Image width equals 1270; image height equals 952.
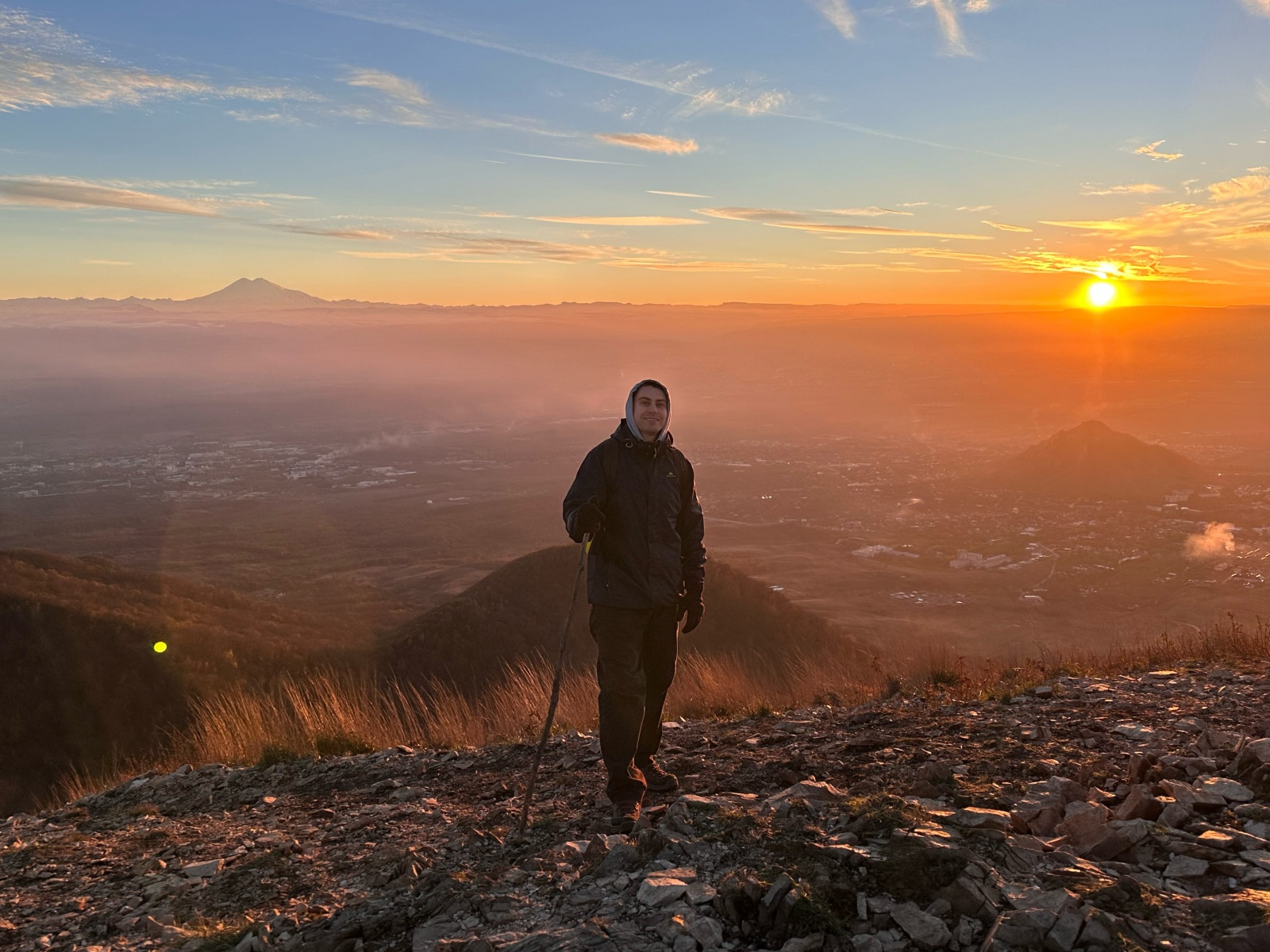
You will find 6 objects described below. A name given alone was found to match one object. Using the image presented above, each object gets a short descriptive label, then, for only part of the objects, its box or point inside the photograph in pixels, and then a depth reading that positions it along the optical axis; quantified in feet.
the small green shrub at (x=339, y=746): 19.86
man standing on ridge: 13.43
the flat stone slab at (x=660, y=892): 9.43
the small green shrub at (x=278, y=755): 19.04
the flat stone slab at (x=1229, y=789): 10.84
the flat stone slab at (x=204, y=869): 12.26
